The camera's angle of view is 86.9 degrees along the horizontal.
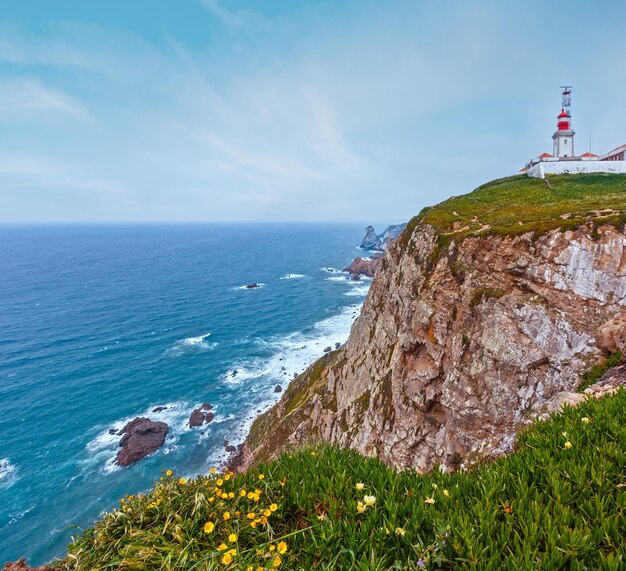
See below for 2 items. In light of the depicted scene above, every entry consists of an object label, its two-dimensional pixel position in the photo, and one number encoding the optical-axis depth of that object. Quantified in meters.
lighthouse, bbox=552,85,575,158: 57.00
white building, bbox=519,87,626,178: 42.99
